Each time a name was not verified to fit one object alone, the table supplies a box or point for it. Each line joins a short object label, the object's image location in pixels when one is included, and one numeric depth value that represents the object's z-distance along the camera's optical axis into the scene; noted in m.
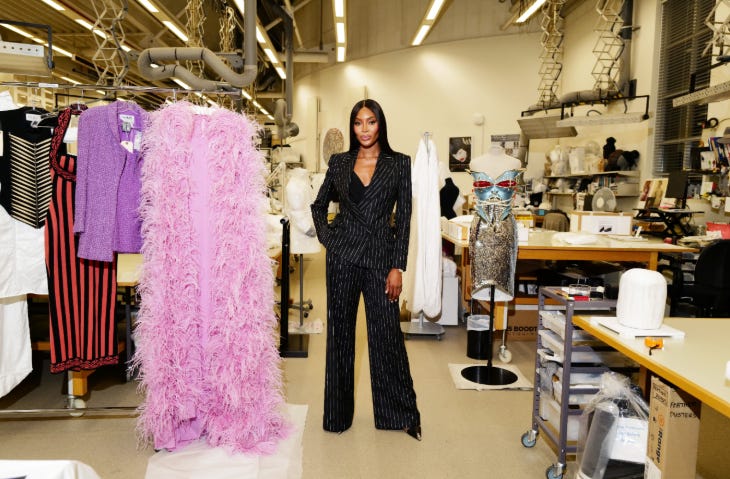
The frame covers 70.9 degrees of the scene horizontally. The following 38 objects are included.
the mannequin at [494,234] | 3.44
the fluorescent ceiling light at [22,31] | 7.38
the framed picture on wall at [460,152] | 10.52
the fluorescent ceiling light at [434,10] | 6.97
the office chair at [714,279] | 4.05
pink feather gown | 2.47
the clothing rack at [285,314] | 4.18
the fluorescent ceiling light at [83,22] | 6.71
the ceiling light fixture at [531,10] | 7.03
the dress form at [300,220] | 4.62
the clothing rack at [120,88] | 2.63
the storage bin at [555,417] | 2.42
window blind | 6.41
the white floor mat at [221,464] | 2.43
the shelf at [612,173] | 7.30
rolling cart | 2.35
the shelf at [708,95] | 4.00
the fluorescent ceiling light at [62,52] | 8.07
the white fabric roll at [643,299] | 1.90
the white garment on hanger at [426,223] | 4.35
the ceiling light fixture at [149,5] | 5.76
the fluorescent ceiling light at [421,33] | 8.34
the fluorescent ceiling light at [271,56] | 8.72
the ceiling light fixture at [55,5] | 6.09
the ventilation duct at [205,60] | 3.48
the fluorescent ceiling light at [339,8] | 7.03
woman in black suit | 2.70
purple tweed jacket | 2.52
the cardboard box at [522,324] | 4.77
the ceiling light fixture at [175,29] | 6.63
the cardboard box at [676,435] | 1.66
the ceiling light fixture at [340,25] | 7.15
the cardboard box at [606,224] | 5.13
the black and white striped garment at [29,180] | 2.65
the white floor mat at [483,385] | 3.57
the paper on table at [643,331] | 1.90
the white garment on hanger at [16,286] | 2.70
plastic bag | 1.91
